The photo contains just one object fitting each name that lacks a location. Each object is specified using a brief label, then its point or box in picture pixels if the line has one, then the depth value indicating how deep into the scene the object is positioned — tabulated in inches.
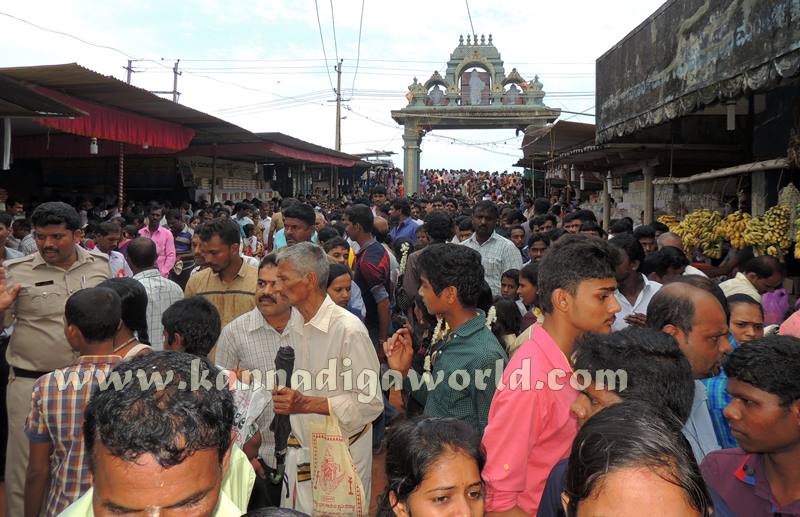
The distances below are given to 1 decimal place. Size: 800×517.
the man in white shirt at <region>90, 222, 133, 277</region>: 290.5
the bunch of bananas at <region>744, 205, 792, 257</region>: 206.2
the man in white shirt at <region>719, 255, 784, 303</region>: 203.5
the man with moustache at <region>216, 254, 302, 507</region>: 146.5
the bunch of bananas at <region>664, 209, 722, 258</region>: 249.9
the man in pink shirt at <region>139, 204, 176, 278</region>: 332.8
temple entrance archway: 1053.8
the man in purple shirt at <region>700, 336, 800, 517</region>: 84.7
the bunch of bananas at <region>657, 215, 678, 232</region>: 315.8
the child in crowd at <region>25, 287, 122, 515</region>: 107.0
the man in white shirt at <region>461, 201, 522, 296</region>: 264.7
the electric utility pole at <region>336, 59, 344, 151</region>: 1491.1
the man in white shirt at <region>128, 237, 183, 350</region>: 181.6
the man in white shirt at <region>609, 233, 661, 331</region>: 186.2
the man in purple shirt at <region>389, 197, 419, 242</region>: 351.3
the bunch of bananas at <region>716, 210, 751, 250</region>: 228.4
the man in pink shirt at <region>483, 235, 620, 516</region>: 89.4
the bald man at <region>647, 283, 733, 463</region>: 115.2
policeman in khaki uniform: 150.6
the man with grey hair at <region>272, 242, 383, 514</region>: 129.8
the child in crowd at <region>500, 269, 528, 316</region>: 235.6
